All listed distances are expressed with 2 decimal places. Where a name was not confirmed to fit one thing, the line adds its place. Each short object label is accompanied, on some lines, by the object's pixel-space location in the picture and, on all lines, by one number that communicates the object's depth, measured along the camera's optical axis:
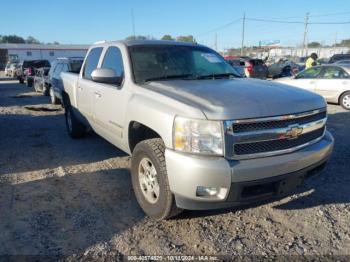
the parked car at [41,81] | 16.09
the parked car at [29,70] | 22.23
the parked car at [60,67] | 11.11
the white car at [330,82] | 11.33
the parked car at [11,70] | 32.53
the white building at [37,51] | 61.72
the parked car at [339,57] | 27.63
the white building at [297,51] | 67.54
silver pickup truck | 3.15
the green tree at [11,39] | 109.20
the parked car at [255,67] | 21.70
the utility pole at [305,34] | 57.04
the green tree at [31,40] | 116.66
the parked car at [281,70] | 24.86
